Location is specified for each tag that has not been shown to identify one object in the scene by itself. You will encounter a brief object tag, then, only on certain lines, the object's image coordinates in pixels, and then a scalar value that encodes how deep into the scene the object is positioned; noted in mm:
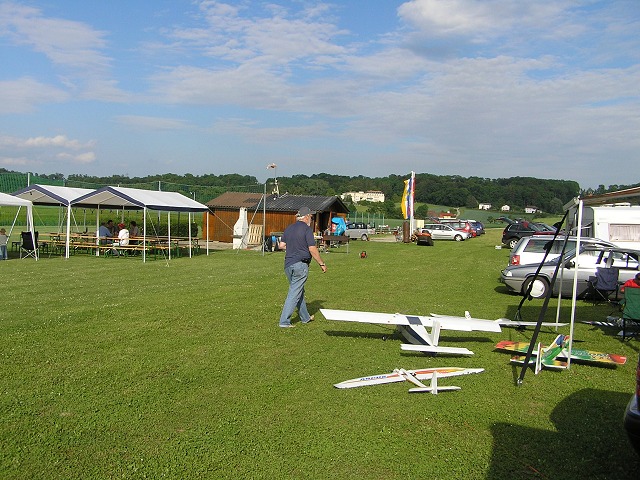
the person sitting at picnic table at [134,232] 24188
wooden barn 31500
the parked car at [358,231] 38247
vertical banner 37188
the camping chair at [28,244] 20922
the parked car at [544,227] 33281
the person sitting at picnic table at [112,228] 25522
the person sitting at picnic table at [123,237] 22031
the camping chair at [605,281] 11477
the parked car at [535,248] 14281
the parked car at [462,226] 42038
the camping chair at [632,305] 8320
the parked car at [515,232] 31500
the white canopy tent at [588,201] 6250
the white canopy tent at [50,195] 21109
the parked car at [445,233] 40969
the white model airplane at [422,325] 7273
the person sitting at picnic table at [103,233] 23208
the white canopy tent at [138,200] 20500
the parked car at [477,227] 47125
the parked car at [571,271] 12641
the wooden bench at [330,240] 27150
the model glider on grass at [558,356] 6684
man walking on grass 8602
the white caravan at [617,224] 18859
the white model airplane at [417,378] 5812
